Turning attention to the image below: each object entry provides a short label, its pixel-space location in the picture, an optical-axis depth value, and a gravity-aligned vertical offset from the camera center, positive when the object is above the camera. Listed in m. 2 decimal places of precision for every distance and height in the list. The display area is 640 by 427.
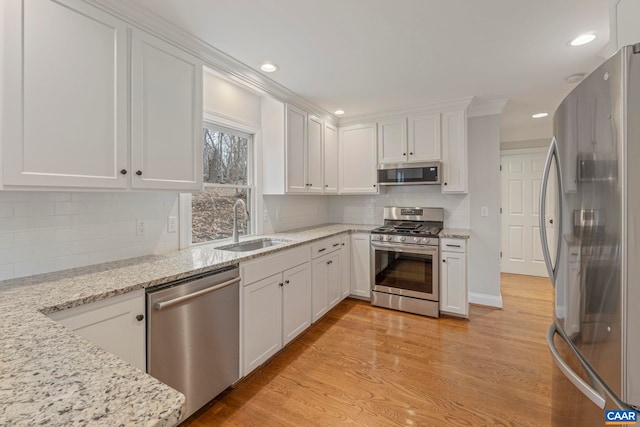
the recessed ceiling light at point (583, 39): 2.03 +1.22
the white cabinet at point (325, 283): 2.95 -0.73
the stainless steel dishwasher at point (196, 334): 1.52 -0.68
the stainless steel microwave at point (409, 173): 3.42 +0.50
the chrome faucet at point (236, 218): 2.63 -0.03
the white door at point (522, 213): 4.75 +0.01
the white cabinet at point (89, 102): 1.25 +0.58
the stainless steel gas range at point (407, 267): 3.24 -0.61
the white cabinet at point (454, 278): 3.16 -0.69
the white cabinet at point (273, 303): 2.09 -0.71
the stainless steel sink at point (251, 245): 2.62 -0.28
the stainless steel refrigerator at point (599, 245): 0.85 -0.11
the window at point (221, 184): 2.62 +0.30
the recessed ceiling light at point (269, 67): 2.45 +1.25
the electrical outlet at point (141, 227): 2.02 -0.08
